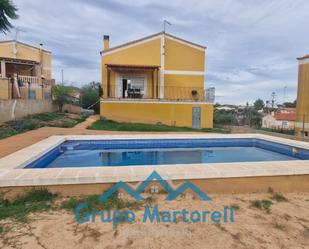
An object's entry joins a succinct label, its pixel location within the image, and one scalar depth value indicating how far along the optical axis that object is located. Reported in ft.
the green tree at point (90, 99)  82.78
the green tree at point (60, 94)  63.72
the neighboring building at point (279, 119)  123.27
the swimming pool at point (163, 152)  22.97
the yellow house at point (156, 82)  55.57
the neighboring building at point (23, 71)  43.33
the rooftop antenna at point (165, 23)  62.53
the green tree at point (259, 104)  203.02
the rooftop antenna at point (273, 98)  165.58
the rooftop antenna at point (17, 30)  74.18
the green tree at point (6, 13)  35.06
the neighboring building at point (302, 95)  66.72
